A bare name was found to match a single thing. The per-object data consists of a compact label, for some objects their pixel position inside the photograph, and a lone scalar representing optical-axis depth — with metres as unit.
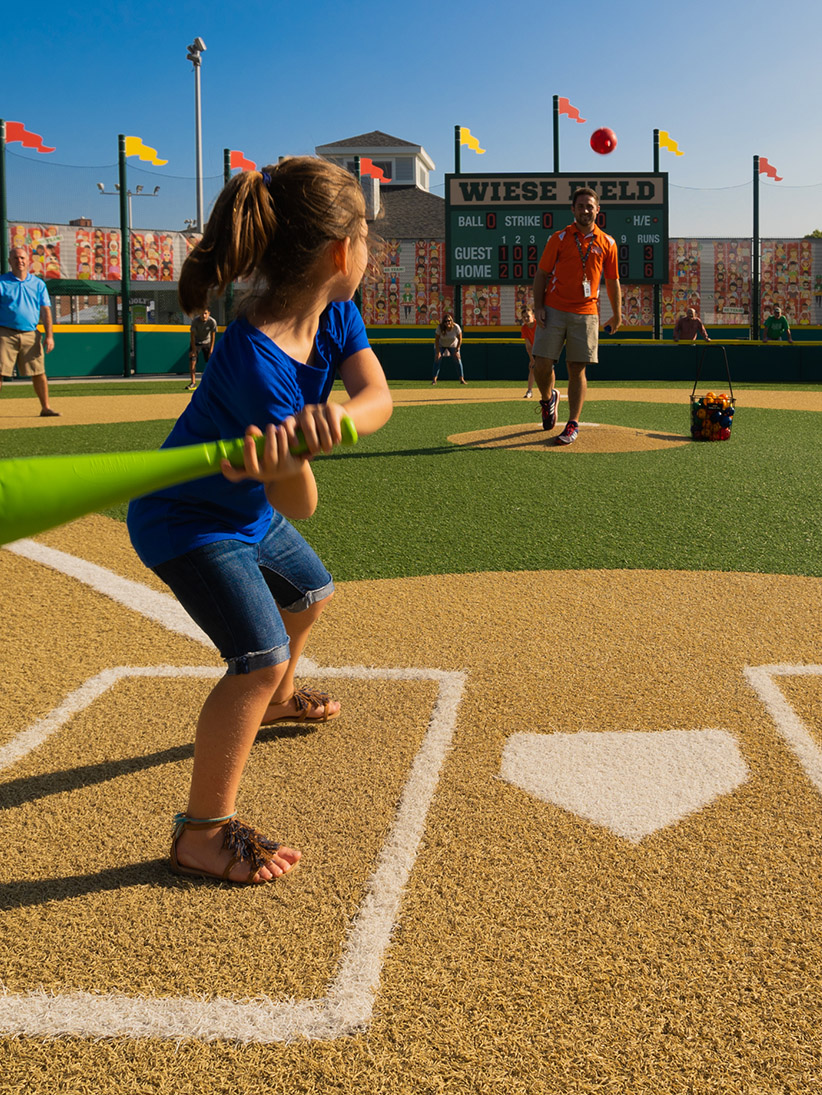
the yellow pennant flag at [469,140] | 25.42
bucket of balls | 10.30
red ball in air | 20.98
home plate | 2.50
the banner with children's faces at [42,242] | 28.64
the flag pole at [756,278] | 28.31
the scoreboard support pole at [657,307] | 26.39
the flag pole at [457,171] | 25.23
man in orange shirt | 8.90
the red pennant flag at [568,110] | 26.81
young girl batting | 2.16
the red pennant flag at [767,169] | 27.73
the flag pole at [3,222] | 21.56
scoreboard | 22.59
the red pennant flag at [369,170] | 26.72
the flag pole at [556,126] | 26.56
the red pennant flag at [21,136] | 21.50
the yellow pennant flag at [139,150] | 23.50
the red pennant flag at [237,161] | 25.67
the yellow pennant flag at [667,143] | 26.53
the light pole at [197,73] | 32.94
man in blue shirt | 11.69
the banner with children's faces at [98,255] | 29.70
